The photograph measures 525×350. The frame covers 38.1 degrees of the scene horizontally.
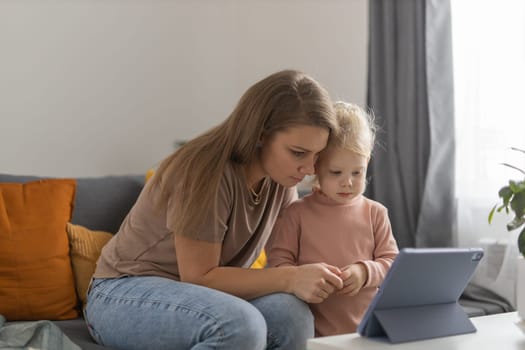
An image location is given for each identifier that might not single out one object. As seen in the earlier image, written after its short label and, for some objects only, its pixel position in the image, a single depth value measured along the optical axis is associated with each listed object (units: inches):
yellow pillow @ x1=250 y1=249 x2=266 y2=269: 100.0
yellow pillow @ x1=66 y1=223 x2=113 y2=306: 91.4
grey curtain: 120.6
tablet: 56.4
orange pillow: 86.6
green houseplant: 65.2
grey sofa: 95.7
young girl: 74.0
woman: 66.3
